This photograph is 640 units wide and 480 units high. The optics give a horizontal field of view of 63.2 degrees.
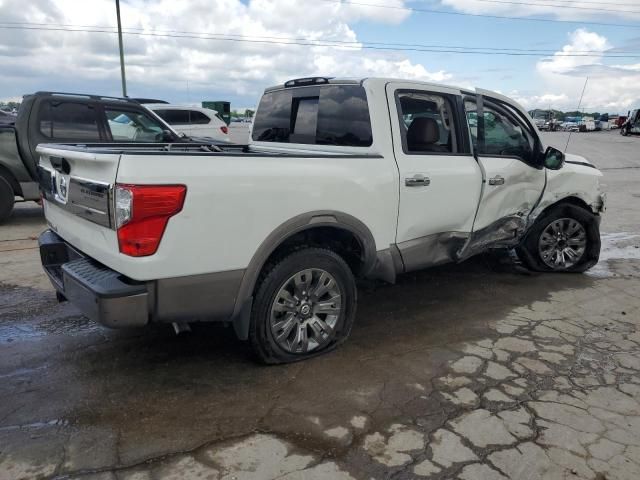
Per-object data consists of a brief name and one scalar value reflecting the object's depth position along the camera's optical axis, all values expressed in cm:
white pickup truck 274
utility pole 2077
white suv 1298
